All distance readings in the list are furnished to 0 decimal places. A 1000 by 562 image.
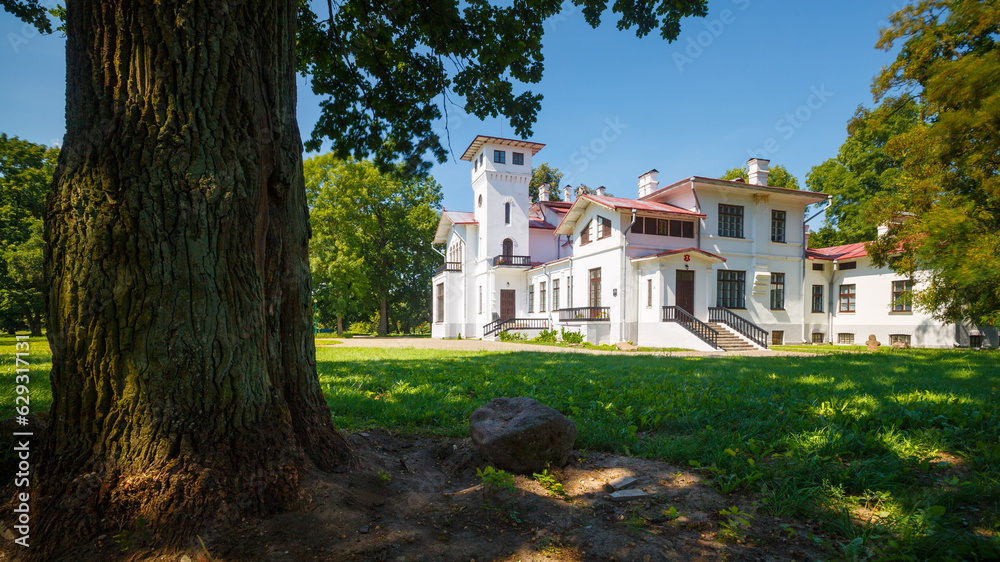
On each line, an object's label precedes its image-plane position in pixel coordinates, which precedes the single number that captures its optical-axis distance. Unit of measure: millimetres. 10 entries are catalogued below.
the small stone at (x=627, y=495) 2826
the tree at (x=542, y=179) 47797
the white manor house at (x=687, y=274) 20406
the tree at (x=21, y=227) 21859
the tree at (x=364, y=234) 32500
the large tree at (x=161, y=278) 2189
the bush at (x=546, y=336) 22425
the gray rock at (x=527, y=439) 3068
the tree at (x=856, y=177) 27867
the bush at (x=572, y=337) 21136
